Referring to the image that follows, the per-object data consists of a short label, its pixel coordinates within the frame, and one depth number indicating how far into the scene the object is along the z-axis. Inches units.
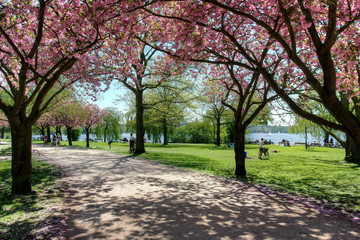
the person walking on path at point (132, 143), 843.1
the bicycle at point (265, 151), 755.4
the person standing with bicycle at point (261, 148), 752.3
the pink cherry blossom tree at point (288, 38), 201.2
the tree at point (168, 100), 816.3
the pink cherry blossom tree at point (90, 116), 1202.6
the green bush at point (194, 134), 2012.8
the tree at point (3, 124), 1837.7
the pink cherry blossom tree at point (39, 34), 228.4
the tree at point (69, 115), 985.9
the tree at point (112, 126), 2006.6
